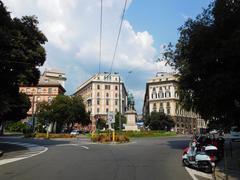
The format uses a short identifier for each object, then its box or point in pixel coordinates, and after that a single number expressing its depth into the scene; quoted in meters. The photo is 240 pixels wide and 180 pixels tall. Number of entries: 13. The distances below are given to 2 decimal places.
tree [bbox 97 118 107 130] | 64.56
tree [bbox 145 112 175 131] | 57.97
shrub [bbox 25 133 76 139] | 31.53
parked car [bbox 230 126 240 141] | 22.07
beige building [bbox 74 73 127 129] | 78.20
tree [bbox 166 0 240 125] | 10.13
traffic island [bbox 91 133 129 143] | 21.63
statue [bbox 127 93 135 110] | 39.70
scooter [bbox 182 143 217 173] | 7.11
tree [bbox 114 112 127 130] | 62.05
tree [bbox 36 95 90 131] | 46.56
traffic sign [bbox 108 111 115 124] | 23.18
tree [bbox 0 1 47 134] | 13.60
